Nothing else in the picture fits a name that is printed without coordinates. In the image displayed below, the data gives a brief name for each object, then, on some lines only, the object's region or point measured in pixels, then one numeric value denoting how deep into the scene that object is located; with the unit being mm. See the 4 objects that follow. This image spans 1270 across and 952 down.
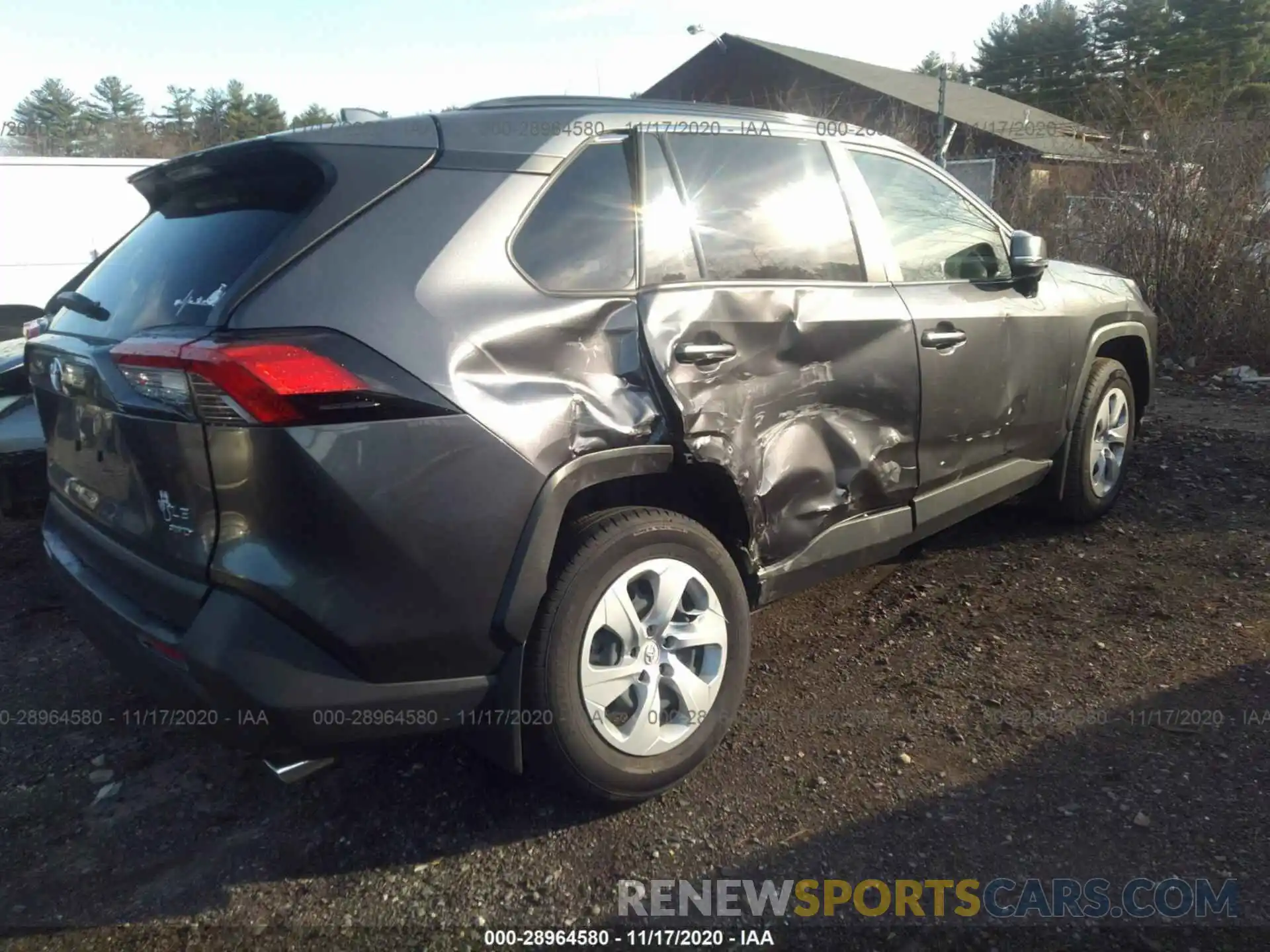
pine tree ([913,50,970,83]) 44134
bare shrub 8562
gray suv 2098
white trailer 11406
